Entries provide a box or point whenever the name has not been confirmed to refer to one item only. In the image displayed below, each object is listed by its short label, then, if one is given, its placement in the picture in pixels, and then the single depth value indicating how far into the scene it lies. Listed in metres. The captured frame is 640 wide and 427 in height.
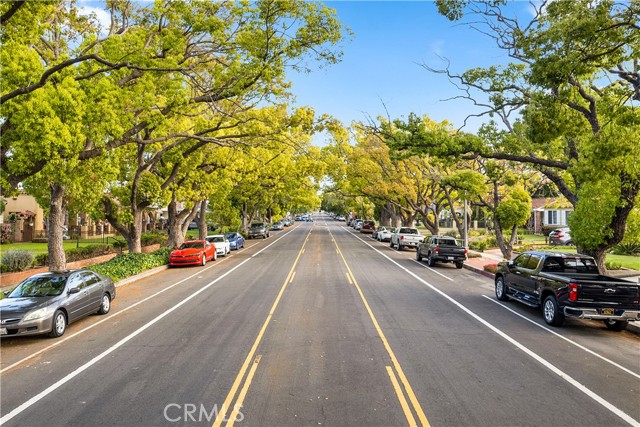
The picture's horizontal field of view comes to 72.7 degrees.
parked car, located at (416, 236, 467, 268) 22.84
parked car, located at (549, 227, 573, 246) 33.94
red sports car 23.03
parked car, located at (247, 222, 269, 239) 50.38
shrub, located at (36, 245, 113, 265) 20.26
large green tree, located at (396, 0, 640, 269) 9.74
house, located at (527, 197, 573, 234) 48.28
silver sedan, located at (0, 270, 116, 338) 9.14
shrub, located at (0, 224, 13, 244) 32.97
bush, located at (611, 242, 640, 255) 26.56
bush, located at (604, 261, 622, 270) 20.11
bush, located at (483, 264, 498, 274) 20.30
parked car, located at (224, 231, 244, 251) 33.97
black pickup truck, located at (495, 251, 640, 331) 10.09
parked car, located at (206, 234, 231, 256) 28.51
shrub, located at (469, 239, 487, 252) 33.04
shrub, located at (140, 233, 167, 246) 31.05
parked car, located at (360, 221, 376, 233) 60.64
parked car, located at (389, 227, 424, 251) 33.66
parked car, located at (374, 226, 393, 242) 43.73
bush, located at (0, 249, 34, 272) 17.97
